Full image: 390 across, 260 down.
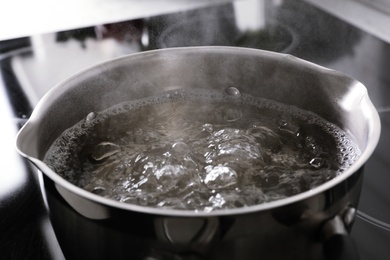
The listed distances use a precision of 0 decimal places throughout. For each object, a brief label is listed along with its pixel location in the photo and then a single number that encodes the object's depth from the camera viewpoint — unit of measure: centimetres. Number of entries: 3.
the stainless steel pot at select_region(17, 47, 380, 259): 43
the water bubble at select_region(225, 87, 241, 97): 59
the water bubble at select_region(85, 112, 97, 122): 56
